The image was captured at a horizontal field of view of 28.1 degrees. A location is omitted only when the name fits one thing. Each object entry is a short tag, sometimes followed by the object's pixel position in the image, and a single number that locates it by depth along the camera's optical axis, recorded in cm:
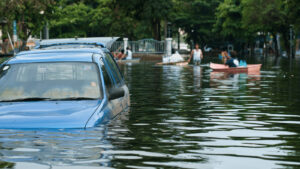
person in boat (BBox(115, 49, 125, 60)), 5506
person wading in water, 4070
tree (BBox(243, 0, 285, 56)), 6397
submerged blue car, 767
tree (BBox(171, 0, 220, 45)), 8825
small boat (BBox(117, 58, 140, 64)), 5453
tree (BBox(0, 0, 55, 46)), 3444
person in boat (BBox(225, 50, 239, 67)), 3180
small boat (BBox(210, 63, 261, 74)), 3173
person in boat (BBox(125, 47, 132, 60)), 5588
